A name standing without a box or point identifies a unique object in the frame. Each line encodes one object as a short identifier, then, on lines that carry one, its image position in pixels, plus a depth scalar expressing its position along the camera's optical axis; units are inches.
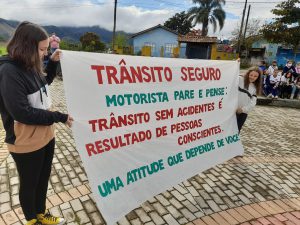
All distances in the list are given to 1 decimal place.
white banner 95.3
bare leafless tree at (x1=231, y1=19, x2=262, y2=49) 1769.2
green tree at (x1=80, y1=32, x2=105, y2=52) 1875.2
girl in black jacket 80.2
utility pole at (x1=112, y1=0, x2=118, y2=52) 1148.4
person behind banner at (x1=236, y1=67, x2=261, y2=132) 177.0
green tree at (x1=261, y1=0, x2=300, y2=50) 892.6
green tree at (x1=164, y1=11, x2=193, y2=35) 2694.4
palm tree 1845.5
